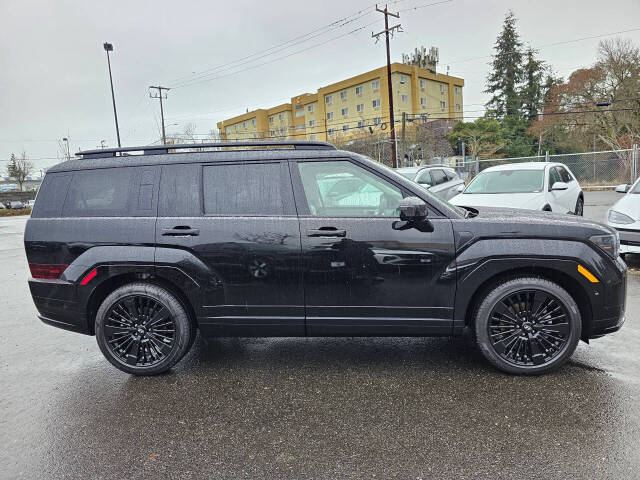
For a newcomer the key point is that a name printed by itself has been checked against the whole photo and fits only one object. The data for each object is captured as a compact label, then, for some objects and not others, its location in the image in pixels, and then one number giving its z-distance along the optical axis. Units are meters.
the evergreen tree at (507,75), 50.75
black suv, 3.43
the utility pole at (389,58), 25.96
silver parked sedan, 13.86
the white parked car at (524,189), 8.63
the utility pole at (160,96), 47.42
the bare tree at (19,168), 62.36
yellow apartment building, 58.12
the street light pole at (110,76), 30.56
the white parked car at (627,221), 6.46
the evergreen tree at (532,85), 49.94
